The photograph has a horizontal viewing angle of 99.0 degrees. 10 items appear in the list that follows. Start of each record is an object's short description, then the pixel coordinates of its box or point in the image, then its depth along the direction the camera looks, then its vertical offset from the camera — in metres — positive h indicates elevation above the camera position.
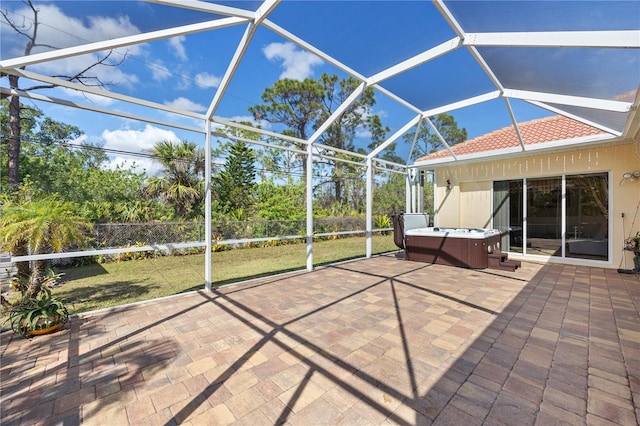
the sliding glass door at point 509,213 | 8.53 -0.04
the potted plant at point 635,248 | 6.10 -0.81
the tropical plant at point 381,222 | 15.45 -0.59
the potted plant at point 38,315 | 3.23 -1.24
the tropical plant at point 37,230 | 3.28 -0.23
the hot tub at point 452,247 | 6.70 -0.92
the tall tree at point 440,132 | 7.99 +2.62
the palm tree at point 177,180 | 10.77 +1.29
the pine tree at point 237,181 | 12.61 +1.45
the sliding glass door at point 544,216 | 7.80 -0.13
